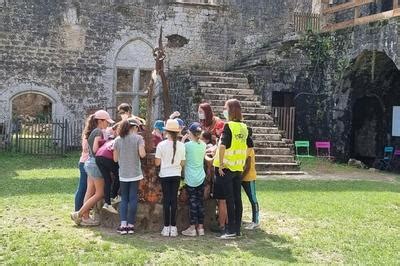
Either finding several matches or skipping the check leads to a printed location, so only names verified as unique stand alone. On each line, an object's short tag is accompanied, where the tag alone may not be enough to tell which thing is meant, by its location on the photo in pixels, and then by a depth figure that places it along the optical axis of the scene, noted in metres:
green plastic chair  17.47
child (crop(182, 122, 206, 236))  6.93
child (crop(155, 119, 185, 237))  6.80
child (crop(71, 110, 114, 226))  7.07
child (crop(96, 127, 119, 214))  6.97
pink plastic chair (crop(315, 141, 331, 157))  17.53
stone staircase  13.75
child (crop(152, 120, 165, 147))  7.60
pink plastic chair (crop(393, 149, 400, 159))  17.30
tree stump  7.04
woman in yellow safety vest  6.81
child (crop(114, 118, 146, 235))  6.77
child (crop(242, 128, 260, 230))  7.32
